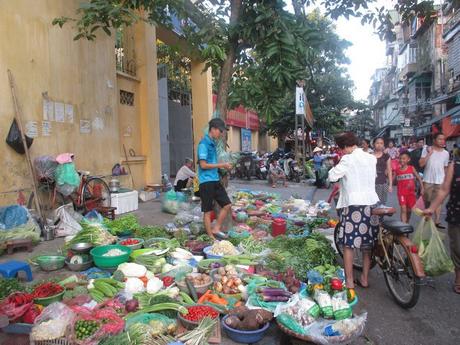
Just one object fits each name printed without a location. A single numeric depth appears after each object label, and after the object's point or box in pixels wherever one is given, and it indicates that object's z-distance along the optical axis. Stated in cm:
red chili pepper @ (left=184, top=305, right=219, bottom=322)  345
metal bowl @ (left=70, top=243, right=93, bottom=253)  514
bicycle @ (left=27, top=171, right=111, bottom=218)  741
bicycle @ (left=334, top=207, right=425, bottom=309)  408
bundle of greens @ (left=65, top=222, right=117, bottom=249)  528
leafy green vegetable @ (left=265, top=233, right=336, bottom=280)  479
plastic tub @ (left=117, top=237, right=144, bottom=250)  537
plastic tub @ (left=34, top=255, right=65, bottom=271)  501
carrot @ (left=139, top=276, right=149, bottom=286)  442
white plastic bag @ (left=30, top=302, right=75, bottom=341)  303
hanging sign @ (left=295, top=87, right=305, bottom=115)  1517
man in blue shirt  597
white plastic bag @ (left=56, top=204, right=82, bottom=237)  678
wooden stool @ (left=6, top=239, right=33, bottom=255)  577
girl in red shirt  723
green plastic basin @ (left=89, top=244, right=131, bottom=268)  483
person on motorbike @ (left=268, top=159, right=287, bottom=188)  1538
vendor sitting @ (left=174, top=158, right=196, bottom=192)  1014
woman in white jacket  443
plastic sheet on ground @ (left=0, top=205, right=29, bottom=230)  620
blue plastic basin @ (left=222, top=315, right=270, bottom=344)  336
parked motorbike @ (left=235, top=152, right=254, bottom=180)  1777
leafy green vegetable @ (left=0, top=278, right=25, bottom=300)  375
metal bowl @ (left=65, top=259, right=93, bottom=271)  497
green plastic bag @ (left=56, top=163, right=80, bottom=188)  723
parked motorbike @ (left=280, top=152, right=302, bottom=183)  1714
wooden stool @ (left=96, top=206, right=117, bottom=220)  788
